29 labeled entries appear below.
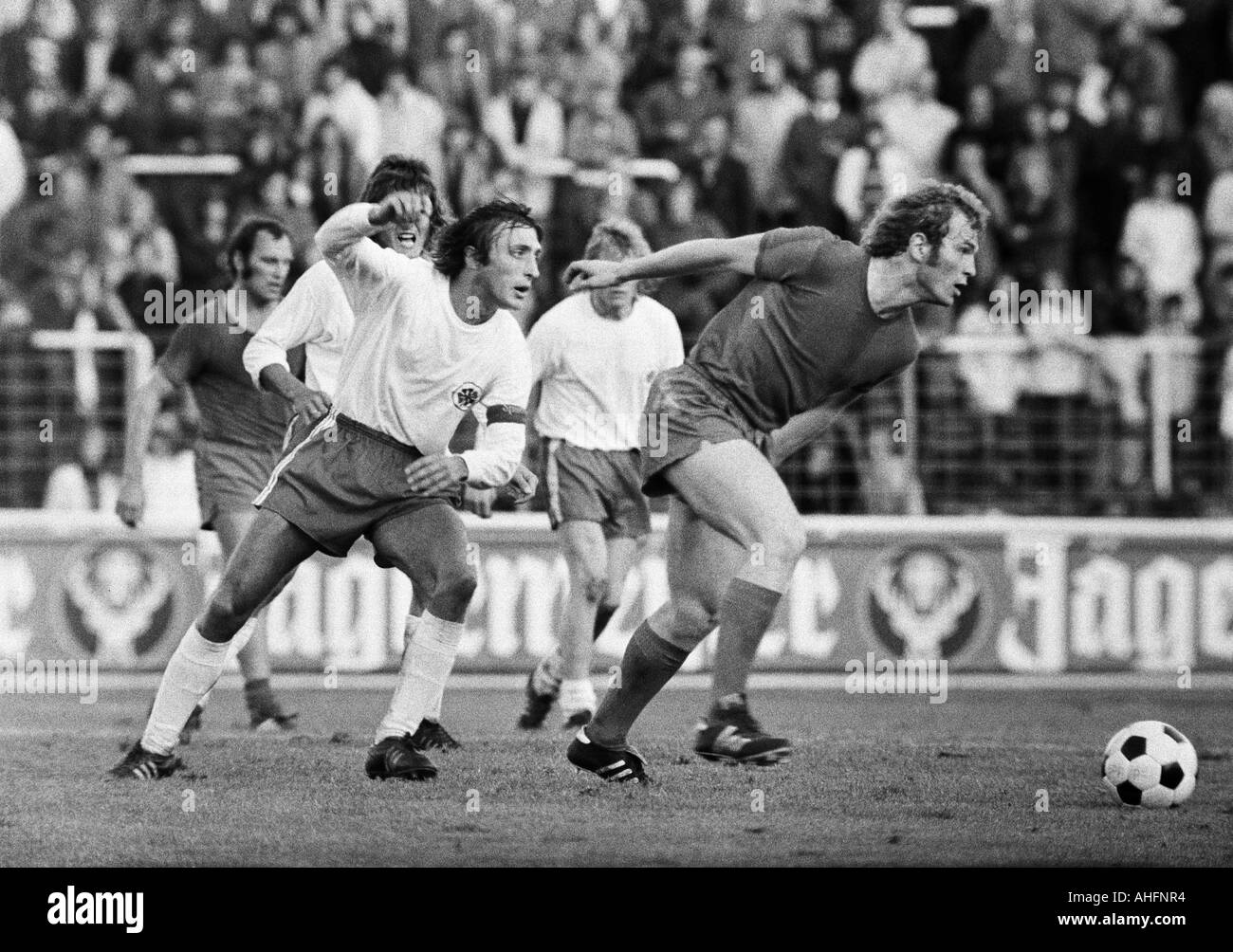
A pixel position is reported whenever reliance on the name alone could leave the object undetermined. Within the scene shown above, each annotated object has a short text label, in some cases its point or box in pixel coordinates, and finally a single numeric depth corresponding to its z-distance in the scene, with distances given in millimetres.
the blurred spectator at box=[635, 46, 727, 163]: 14344
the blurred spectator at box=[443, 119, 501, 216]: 13812
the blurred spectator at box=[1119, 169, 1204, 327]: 13781
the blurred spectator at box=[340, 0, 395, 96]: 14750
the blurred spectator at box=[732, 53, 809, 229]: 14156
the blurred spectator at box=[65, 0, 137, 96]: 15023
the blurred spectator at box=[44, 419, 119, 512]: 13031
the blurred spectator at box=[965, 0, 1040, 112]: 14602
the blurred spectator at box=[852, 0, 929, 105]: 14648
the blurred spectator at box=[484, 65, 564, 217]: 14398
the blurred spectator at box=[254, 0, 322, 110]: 14875
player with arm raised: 7184
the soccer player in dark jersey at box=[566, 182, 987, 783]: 6898
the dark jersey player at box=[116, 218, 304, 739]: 9219
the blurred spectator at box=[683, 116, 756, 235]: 13492
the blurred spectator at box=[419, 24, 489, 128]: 14570
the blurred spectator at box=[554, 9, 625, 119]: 14673
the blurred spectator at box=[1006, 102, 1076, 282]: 13641
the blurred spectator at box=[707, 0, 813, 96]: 14883
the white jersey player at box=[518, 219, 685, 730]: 9844
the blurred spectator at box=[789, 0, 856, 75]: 14977
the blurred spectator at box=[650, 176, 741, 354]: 13109
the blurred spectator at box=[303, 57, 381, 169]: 14219
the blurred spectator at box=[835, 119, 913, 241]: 13555
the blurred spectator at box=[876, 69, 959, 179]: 14227
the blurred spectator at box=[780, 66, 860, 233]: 13578
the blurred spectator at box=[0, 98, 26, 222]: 14133
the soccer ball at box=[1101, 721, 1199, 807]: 7340
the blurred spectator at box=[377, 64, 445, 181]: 14125
